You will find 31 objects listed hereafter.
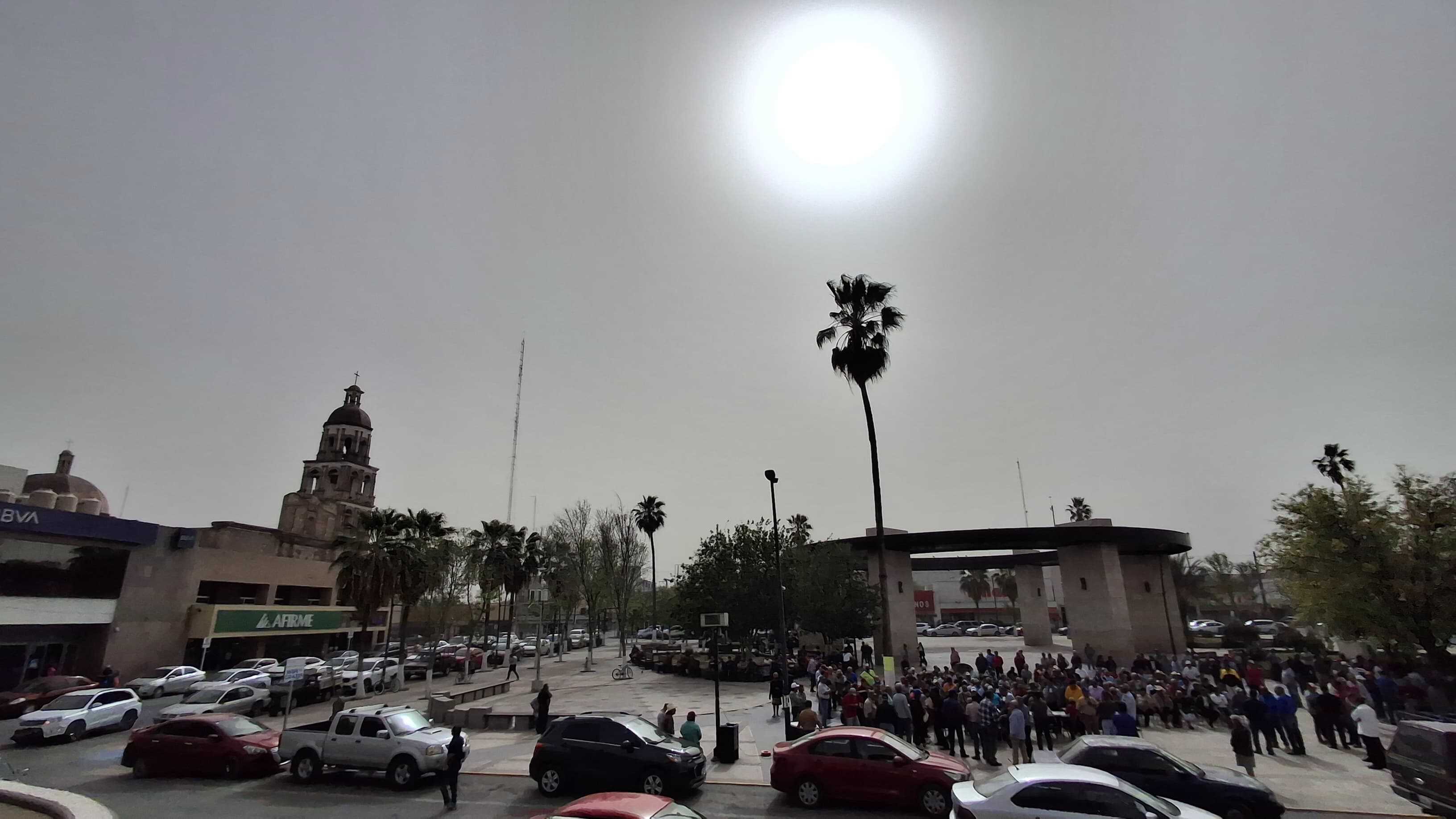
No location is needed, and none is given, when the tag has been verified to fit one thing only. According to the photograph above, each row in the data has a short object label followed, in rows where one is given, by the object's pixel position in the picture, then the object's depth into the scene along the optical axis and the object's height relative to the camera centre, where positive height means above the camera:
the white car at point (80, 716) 19.91 -3.30
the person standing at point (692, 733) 15.53 -2.96
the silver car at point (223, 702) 23.14 -3.36
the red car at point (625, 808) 7.57 -2.33
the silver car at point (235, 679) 26.20 -3.01
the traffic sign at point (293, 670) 19.58 -1.80
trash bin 16.67 -3.48
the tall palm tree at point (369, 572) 33.66 +1.73
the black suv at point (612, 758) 13.44 -3.09
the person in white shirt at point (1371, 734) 15.22 -3.07
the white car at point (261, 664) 35.97 -3.00
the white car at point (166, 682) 30.88 -3.39
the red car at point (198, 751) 15.70 -3.29
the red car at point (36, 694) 24.48 -3.11
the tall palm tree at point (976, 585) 96.06 +2.20
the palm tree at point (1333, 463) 56.31 +11.23
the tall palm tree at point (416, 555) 34.69 +2.67
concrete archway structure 36.38 +1.41
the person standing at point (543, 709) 20.75 -3.20
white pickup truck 14.87 -3.10
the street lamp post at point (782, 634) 23.81 -1.14
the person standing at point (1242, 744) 13.82 -2.98
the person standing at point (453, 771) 13.03 -3.16
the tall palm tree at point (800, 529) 45.54 +5.74
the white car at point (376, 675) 34.59 -3.55
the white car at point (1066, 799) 8.97 -2.68
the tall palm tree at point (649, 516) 55.06 +7.12
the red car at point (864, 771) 12.27 -3.14
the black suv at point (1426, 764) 11.23 -2.92
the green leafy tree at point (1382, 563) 22.98 +1.21
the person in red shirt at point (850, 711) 19.38 -3.09
